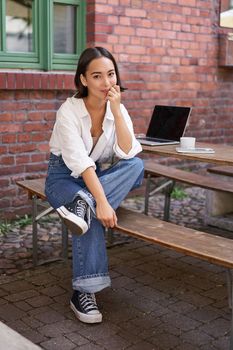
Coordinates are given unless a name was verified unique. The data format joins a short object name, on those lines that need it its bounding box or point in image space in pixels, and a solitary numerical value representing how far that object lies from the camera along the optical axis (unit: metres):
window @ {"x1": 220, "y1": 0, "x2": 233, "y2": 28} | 6.41
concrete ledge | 1.99
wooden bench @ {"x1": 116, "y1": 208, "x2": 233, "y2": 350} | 2.76
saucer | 3.71
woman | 3.04
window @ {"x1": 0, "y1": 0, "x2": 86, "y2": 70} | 4.93
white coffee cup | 3.85
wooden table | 3.46
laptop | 4.16
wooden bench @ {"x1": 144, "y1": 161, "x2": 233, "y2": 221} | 4.51
